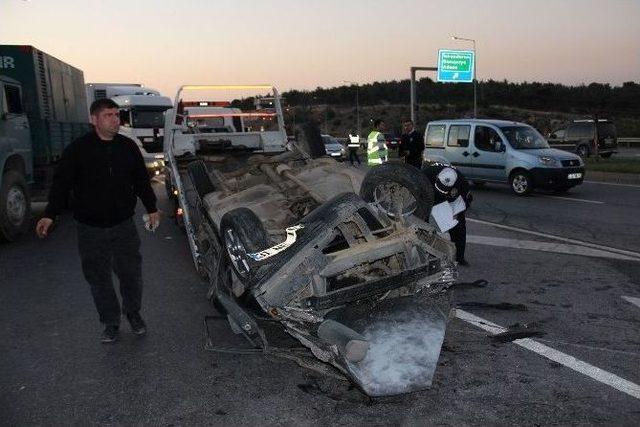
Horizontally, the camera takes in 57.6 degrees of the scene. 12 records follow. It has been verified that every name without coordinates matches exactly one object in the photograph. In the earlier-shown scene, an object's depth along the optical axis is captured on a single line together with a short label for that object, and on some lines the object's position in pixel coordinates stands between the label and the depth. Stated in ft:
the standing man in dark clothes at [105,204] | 14.48
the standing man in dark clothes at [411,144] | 41.60
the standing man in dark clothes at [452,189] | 19.86
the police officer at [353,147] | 83.71
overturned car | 11.51
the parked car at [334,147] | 93.98
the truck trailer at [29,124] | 28.34
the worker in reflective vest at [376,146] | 39.27
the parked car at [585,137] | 83.76
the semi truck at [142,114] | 61.93
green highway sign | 101.50
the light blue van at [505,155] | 43.21
